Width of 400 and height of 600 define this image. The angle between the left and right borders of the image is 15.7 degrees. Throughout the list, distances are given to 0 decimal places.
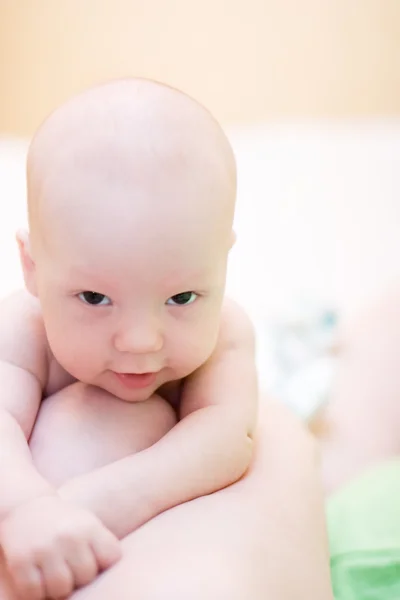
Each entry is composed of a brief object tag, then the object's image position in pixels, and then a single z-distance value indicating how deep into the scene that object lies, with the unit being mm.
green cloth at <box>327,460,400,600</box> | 809
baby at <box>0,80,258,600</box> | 674
